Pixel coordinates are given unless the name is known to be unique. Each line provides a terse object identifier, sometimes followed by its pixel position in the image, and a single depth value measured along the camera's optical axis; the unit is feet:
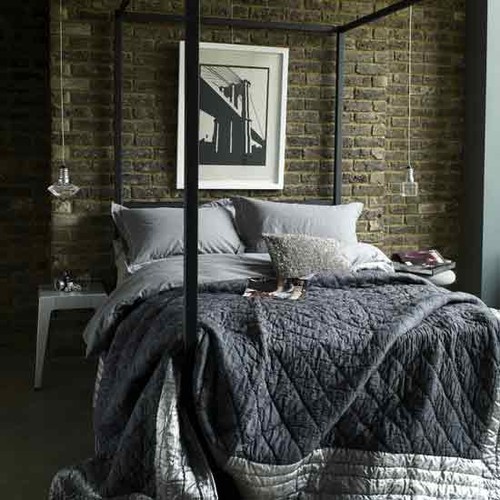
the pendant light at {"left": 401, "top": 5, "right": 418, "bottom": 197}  16.99
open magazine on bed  12.26
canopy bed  9.33
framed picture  17.85
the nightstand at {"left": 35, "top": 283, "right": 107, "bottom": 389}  15.60
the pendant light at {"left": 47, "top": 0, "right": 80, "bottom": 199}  16.17
